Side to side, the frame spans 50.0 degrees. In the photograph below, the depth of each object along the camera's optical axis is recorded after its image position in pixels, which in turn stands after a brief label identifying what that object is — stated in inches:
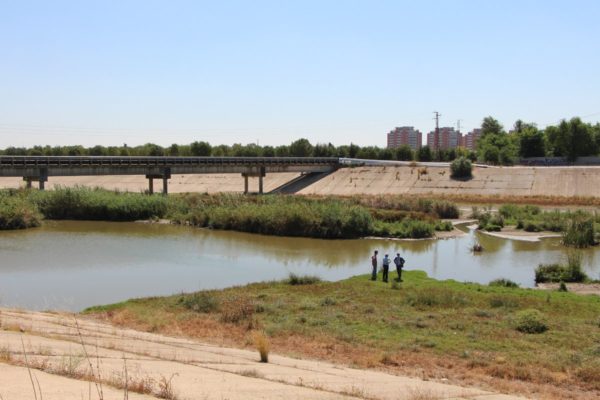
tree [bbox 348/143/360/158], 5708.7
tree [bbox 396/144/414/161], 5508.4
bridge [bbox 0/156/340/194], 2714.1
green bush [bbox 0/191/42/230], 2146.9
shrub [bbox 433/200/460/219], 2476.6
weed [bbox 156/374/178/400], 361.9
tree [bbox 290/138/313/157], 5787.4
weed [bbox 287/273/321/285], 1192.2
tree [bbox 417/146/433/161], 5329.7
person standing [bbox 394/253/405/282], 1178.0
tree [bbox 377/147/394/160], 5570.9
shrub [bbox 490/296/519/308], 962.1
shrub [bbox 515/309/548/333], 813.9
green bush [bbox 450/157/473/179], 3622.0
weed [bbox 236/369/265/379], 494.4
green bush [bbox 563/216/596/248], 1755.7
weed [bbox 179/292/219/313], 954.7
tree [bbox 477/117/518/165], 4431.6
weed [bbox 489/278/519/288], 1172.6
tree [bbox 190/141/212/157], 6018.7
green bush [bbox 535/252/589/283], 1230.3
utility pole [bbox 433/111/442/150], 5688.5
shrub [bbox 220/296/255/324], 879.7
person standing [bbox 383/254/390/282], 1166.3
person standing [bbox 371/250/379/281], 1198.9
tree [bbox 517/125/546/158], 4884.4
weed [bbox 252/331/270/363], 623.1
